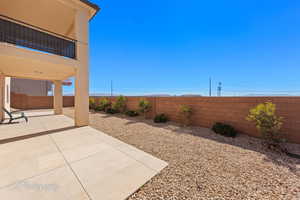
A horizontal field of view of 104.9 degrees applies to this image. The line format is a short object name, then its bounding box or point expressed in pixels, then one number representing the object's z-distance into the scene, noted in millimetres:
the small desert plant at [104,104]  12062
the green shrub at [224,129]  4840
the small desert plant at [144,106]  8500
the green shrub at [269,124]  3777
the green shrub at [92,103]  14078
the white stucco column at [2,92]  6916
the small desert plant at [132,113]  9455
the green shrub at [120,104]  10508
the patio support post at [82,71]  5660
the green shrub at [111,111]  10836
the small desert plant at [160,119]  7396
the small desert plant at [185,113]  6414
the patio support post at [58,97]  9521
